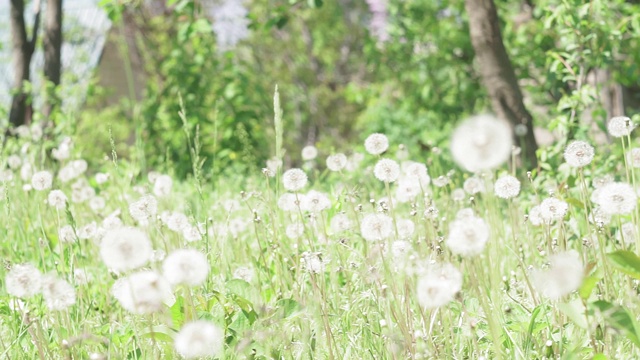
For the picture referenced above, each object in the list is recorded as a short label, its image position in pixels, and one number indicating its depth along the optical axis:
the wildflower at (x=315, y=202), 4.30
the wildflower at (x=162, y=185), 6.29
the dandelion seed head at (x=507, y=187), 4.07
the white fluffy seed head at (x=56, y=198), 4.76
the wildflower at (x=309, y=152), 6.45
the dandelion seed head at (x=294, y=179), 4.06
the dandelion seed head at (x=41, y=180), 4.92
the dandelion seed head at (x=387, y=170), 3.98
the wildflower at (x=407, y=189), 4.56
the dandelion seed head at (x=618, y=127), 3.99
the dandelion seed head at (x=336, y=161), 4.82
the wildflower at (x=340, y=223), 4.38
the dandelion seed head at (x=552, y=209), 3.90
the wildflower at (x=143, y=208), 4.08
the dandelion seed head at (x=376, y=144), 4.18
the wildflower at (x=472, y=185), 5.03
